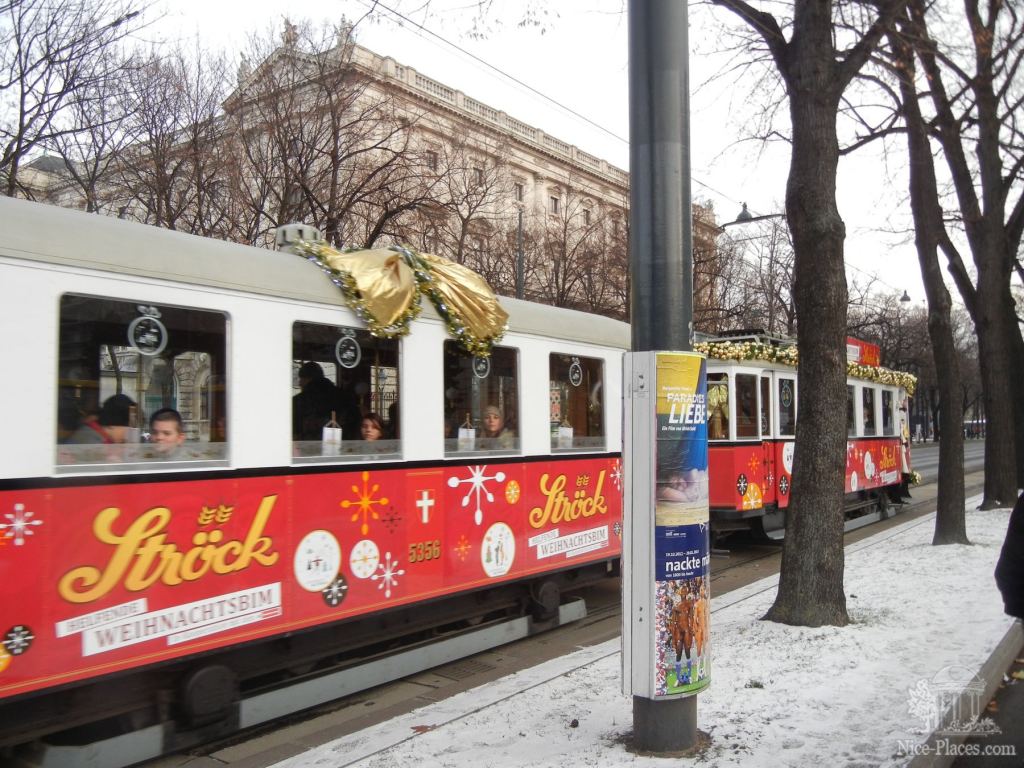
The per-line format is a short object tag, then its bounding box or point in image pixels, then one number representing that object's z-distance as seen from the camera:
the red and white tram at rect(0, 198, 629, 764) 4.00
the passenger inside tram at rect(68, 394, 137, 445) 4.21
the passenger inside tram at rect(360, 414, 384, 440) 5.77
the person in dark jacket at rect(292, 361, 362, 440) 5.34
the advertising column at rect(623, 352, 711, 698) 4.12
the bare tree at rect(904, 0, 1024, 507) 14.22
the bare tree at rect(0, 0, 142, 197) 12.60
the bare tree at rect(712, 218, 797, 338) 26.64
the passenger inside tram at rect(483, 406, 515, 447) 6.75
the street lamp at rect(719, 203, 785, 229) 19.54
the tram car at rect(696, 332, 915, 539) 12.03
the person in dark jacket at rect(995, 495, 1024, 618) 3.06
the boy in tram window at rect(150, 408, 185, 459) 4.56
